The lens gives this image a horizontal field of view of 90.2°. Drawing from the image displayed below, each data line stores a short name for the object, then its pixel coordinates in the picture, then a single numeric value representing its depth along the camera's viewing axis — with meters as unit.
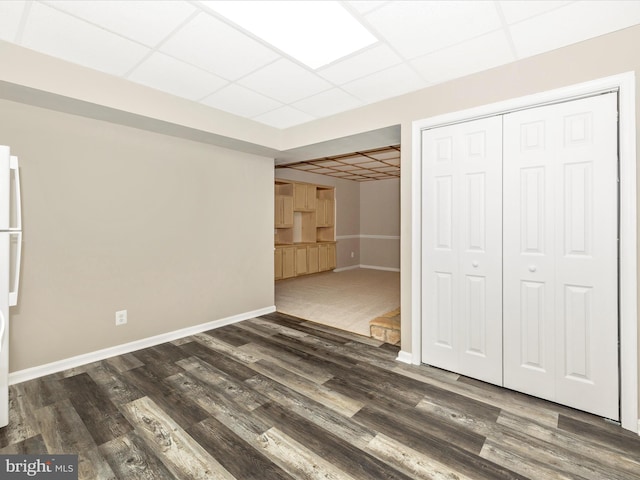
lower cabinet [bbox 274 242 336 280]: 7.07
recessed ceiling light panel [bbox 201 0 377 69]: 1.85
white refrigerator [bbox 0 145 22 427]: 1.96
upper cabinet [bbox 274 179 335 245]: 7.23
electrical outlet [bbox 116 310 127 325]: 3.19
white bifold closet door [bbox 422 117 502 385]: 2.58
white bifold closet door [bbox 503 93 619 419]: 2.12
